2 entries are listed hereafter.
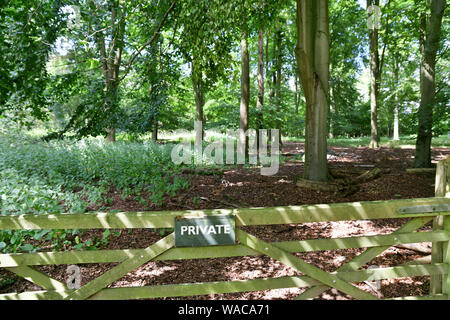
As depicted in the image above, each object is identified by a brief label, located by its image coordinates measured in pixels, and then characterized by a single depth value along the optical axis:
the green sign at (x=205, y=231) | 2.31
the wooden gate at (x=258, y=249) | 2.38
